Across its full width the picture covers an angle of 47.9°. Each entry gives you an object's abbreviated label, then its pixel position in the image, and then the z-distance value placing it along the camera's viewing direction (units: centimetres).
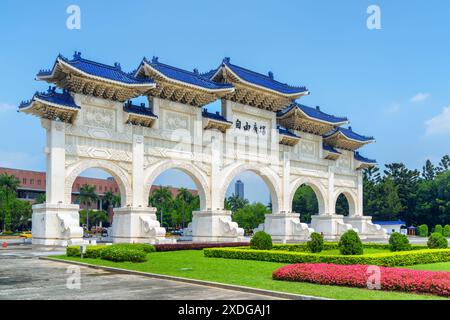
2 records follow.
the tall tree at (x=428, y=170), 6712
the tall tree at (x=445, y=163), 6612
